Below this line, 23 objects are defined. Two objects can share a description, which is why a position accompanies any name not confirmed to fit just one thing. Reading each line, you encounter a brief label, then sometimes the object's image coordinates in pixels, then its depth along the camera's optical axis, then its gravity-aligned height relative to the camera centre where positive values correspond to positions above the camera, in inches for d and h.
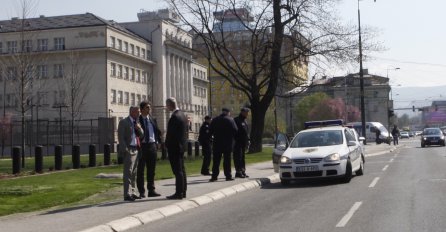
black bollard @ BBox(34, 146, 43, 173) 947.3 -27.0
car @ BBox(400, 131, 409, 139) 4584.2 +1.2
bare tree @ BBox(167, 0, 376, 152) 1322.6 +214.5
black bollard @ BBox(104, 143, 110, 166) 1169.5 -28.4
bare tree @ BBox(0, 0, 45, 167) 1032.8 +151.7
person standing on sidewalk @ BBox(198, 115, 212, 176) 720.3 -8.9
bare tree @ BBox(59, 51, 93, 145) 2294.0 +273.8
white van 3133.9 +37.4
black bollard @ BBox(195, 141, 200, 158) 1509.6 -23.4
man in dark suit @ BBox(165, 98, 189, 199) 482.6 -0.6
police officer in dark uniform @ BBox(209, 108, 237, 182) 615.2 +6.3
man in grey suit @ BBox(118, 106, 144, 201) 465.1 -3.1
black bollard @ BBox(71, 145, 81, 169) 1063.6 -25.7
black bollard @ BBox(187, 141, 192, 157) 1516.5 -23.2
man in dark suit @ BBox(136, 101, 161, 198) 490.0 -3.5
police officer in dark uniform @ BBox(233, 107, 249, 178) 666.8 -1.3
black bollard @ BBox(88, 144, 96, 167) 1134.4 -27.0
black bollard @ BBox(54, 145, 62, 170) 1020.5 -24.7
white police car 604.1 -18.6
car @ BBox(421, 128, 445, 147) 1947.6 -9.6
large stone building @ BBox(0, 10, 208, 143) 2753.4 +374.3
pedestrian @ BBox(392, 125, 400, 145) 2195.9 +10.3
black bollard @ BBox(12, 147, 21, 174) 909.2 -26.0
